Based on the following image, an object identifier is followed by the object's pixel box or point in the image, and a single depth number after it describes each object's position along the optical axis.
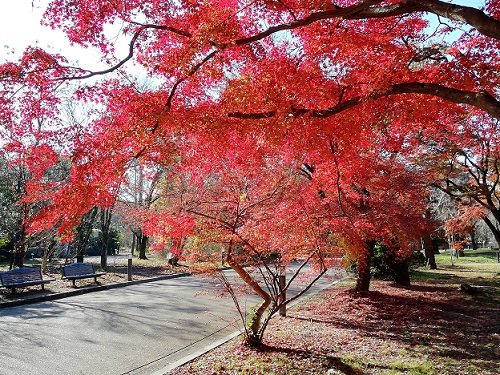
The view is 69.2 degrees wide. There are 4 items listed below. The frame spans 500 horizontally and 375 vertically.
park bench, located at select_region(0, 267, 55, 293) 11.27
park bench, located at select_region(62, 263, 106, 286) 13.45
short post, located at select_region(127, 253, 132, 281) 15.62
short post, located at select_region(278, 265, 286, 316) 6.95
